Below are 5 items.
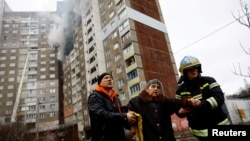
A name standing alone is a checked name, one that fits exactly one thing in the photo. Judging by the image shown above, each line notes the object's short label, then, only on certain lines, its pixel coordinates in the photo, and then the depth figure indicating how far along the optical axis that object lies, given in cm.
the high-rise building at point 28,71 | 5722
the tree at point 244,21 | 620
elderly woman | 293
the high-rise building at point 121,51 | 3166
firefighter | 255
